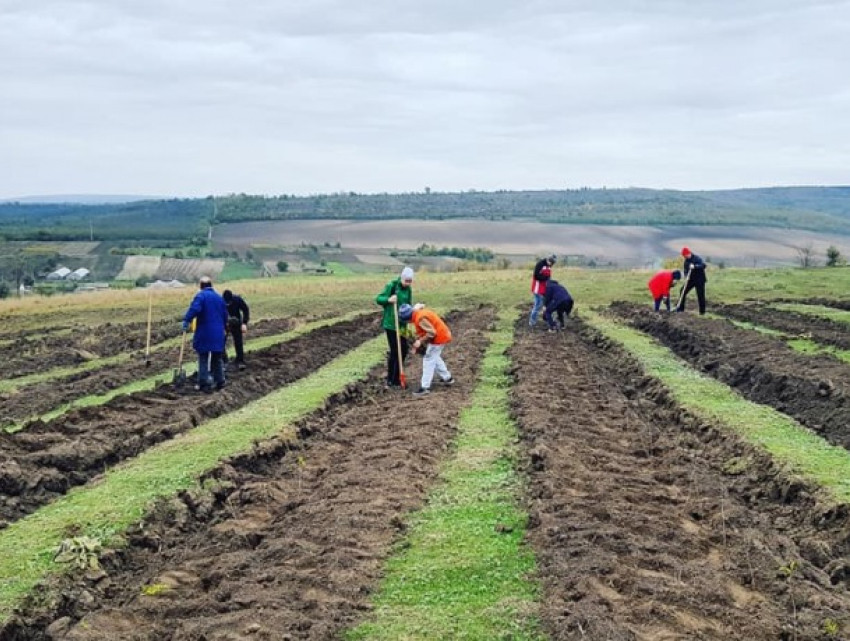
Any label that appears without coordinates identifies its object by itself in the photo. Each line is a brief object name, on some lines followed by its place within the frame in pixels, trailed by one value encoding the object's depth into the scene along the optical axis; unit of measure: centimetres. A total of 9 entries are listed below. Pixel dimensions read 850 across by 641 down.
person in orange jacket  1959
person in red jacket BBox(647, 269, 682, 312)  3441
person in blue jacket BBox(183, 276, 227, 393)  2094
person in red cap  3375
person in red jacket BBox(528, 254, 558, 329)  3066
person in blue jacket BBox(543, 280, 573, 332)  3131
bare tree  7626
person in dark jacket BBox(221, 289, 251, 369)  2427
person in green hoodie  2012
